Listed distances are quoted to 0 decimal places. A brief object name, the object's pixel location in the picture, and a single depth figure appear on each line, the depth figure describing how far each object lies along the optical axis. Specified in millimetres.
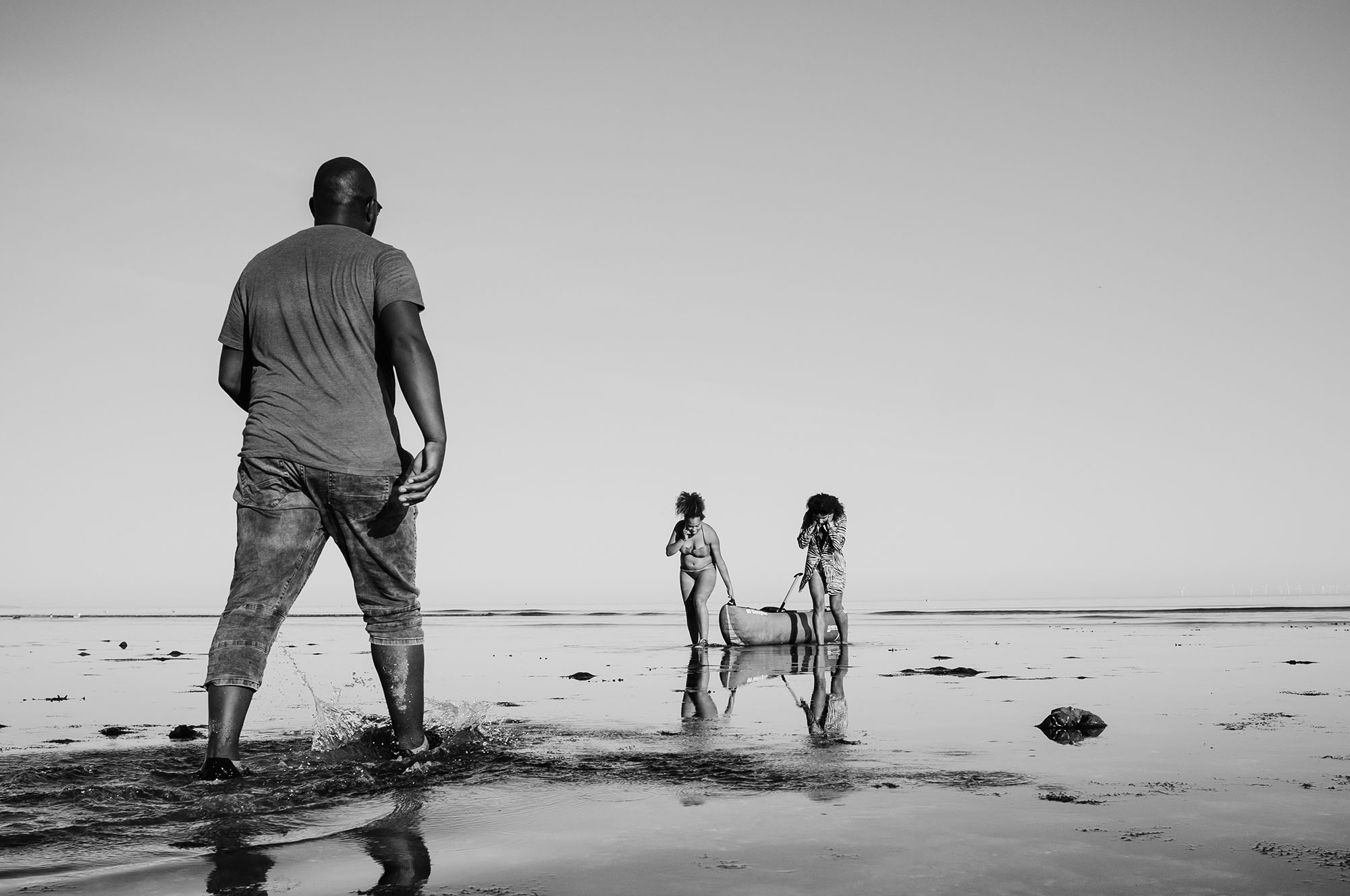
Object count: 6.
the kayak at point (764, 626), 13939
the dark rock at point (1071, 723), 5445
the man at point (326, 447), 4035
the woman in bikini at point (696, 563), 13984
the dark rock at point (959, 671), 9414
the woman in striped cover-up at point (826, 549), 13602
